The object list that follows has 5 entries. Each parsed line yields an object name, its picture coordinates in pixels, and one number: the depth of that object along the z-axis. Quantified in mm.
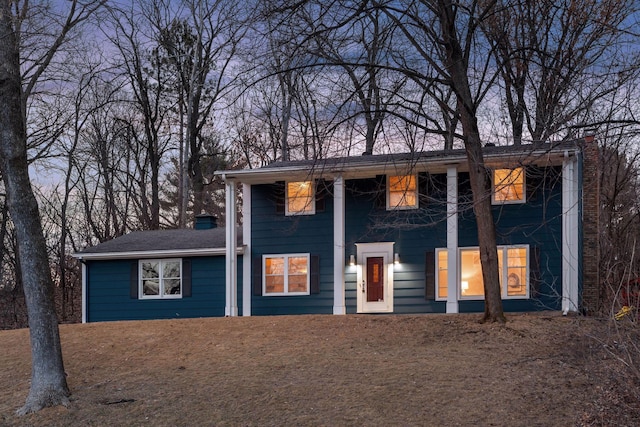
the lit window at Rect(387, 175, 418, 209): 18516
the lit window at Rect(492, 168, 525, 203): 17688
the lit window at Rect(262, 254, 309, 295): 19422
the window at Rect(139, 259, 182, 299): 21172
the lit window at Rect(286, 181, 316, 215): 19359
